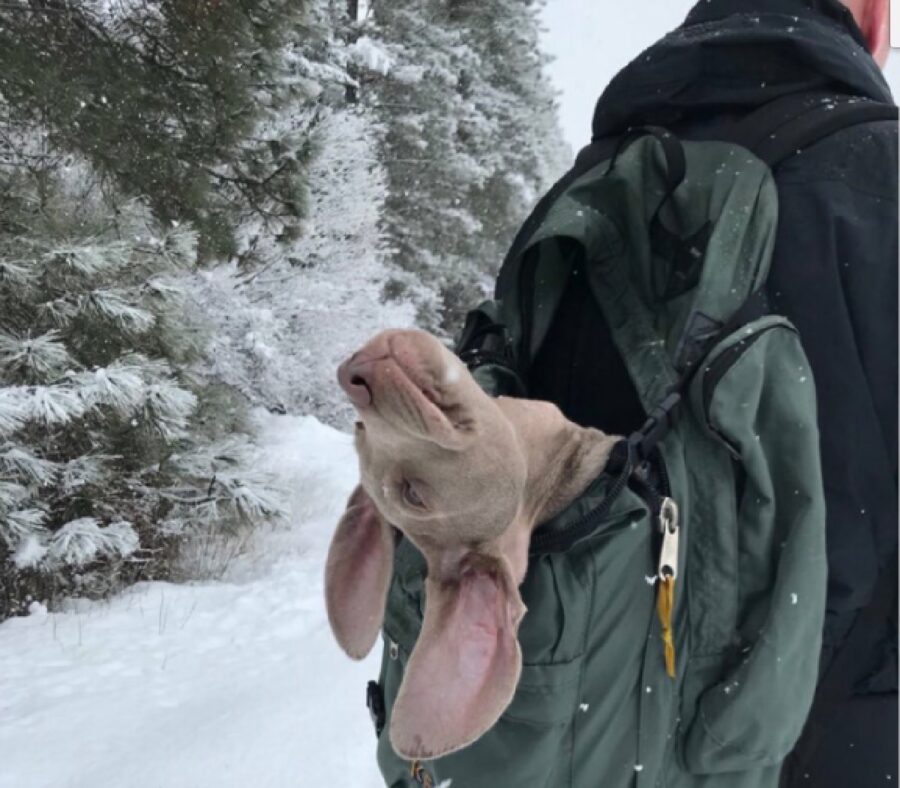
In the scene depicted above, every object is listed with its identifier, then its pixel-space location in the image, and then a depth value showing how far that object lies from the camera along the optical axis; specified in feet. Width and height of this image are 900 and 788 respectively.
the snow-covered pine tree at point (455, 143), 51.01
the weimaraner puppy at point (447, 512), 3.33
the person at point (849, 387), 4.33
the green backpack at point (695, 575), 3.92
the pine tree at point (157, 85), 13.05
